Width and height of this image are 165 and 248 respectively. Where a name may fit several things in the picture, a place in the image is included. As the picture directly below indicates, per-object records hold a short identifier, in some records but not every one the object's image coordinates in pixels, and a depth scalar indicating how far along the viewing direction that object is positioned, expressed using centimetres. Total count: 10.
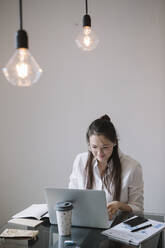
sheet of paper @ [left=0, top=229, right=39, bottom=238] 157
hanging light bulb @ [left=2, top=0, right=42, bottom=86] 115
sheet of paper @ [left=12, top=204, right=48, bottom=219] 185
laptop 161
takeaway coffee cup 156
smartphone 165
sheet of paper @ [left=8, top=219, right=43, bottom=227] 173
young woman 205
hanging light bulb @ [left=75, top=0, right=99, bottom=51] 166
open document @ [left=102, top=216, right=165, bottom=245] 147
